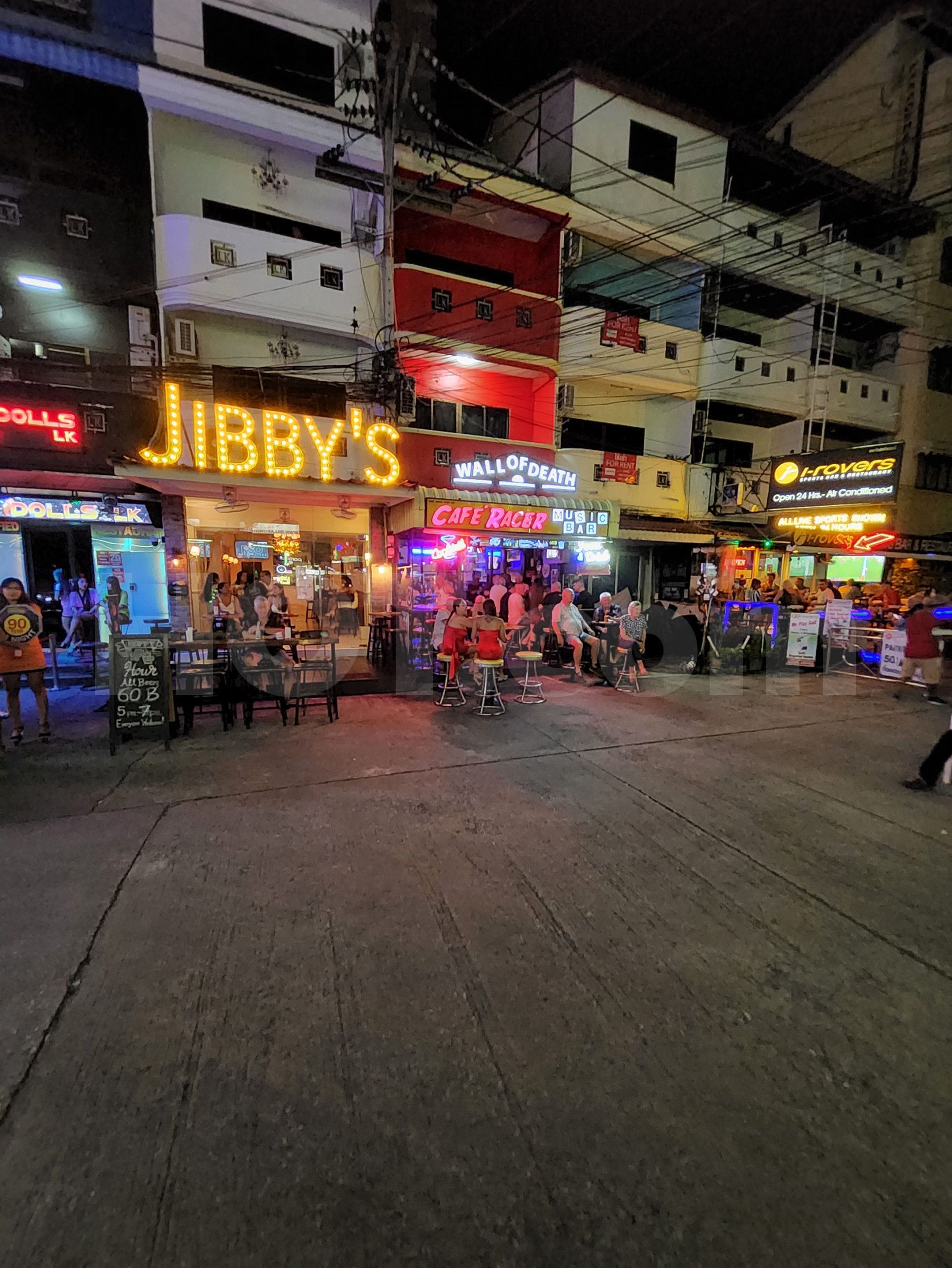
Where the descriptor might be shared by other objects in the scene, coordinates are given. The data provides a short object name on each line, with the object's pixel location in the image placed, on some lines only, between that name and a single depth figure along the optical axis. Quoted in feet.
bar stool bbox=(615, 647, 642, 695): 34.37
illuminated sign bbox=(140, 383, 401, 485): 32.86
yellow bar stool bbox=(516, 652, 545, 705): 29.66
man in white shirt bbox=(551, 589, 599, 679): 37.22
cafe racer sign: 38.68
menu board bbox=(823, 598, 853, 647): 41.86
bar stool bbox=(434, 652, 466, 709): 29.86
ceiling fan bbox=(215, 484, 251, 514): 37.69
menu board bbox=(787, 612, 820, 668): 40.32
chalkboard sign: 21.81
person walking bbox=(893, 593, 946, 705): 31.86
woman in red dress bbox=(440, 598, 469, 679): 30.30
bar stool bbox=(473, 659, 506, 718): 27.91
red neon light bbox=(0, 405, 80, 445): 34.81
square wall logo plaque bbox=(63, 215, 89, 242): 40.42
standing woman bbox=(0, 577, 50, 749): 21.84
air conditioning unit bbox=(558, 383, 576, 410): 57.00
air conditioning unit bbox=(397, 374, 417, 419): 43.88
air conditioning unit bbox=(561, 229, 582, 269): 53.26
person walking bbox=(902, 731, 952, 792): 18.26
